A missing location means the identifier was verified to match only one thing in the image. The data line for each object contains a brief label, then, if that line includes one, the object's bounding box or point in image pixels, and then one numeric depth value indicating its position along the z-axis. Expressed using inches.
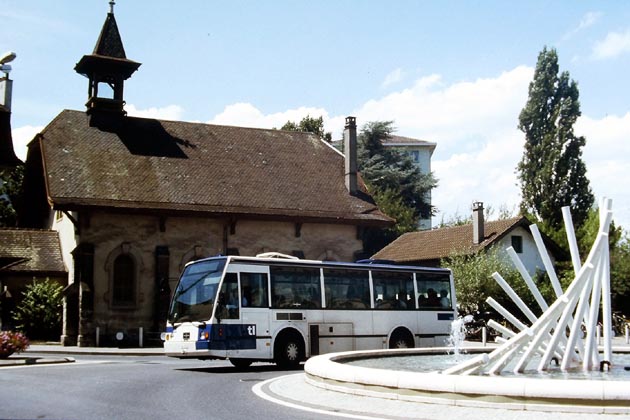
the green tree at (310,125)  2736.2
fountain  414.3
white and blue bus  818.2
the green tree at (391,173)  2605.8
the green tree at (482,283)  1518.2
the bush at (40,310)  1339.8
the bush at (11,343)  897.5
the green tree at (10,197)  2150.6
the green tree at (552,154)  2461.9
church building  1368.1
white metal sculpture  529.7
